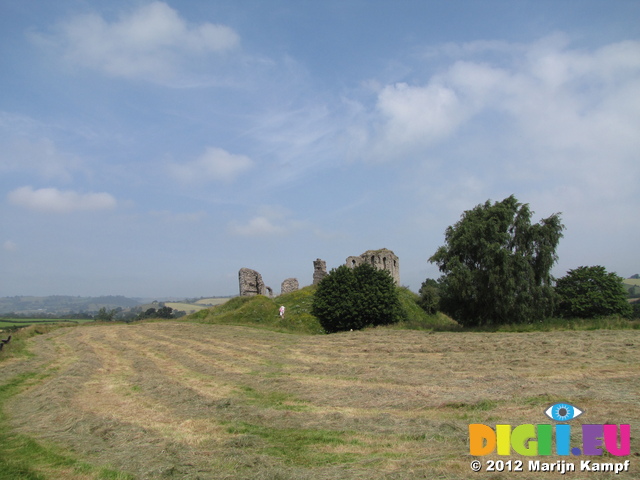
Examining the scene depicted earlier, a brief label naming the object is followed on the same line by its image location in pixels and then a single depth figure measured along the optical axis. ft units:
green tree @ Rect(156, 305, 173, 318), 267.31
